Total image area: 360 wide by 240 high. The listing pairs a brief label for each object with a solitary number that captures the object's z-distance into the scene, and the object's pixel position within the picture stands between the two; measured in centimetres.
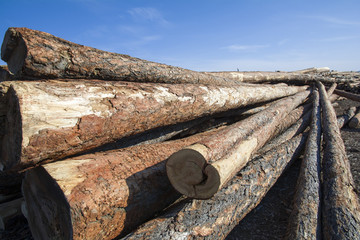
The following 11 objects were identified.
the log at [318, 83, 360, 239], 154
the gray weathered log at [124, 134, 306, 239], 147
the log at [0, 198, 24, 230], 228
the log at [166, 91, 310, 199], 149
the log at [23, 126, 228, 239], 140
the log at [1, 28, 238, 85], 171
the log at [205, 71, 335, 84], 553
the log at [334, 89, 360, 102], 625
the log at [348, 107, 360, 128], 457
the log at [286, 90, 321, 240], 158
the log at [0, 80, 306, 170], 143
